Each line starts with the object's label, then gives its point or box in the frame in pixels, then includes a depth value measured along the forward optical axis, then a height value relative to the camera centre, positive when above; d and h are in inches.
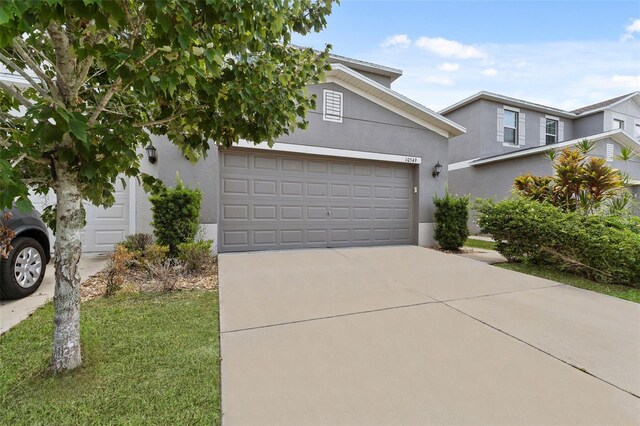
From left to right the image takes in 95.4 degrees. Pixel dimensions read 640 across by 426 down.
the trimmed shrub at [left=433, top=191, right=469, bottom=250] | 319.0 -17.4
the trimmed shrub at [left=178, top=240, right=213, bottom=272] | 207.0 -36.4
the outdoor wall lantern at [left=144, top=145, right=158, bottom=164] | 249.0 +43.5
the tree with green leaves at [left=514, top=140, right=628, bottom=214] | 225.0 +18.4
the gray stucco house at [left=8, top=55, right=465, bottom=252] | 266.4 +25.7
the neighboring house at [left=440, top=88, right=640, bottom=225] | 456.1 +128.7
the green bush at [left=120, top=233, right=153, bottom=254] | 225.9 -29.2
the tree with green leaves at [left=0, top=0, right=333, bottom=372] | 56.6 +31.8
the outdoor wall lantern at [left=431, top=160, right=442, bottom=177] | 344.8 +43.5
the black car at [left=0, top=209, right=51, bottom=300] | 144.6 -28.2
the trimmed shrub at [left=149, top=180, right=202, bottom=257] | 217.5 -9.0
